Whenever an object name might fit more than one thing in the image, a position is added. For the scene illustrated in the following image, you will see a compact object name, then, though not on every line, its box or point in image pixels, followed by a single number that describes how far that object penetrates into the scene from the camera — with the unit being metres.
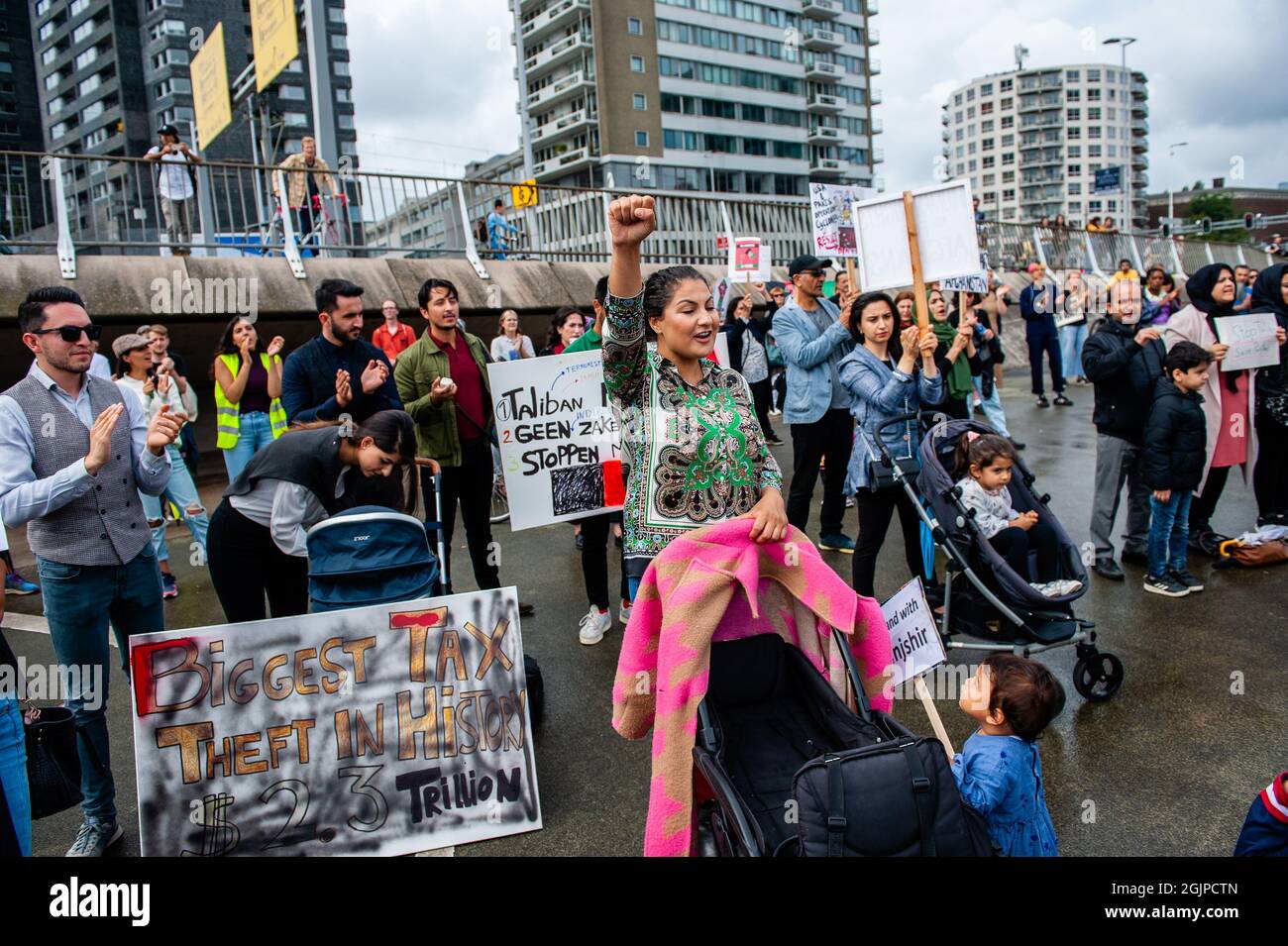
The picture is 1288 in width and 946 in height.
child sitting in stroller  4.23
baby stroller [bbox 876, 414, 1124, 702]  3.96
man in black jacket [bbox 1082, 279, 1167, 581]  5.62
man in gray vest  2.99
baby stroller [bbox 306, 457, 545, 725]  3.15
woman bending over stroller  3.41
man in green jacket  4.90
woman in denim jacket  4.75
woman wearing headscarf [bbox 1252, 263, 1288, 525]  6.15
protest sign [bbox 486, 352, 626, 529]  5.40
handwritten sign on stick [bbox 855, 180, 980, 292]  4.73
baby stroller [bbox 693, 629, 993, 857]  1.88
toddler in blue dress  2.41
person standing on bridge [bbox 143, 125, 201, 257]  10.58
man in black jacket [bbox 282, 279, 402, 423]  4.40
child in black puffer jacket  5.30
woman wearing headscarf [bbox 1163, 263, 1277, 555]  6.07
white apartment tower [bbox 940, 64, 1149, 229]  152.75
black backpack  1.87
